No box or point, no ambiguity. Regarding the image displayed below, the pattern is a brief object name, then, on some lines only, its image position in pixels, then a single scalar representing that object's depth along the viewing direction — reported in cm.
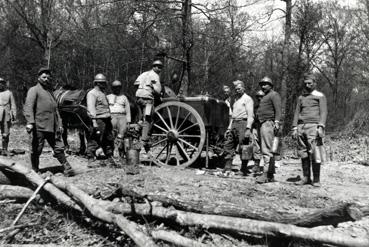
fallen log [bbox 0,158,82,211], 514
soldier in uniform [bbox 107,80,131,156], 930
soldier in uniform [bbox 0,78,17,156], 1005
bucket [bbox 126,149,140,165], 776
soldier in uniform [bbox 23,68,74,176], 676
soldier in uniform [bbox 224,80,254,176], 780
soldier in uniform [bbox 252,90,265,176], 855
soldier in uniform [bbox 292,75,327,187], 681
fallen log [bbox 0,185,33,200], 553
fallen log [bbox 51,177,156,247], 404
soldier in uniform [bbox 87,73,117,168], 841
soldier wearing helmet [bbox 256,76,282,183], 710
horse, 944
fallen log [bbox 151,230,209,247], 397
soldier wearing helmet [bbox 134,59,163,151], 807
